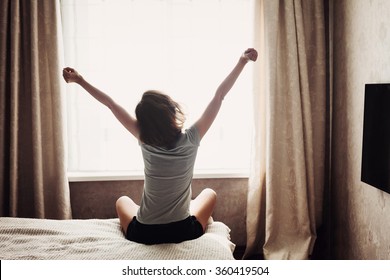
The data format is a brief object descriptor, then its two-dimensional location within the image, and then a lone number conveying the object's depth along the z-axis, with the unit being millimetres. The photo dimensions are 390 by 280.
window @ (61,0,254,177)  2834
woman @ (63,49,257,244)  1778
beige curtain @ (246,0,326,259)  2674
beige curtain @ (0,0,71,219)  2639
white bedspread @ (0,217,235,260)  1658
